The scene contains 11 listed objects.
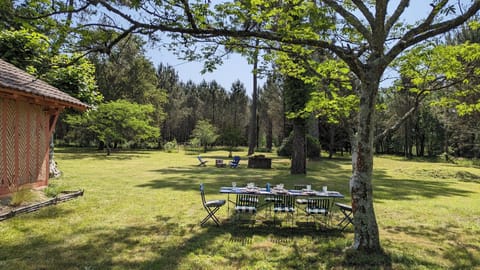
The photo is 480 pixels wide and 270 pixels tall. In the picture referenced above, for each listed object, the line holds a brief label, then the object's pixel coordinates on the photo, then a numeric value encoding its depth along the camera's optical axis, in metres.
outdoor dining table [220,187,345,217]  6.25
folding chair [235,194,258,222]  7.08
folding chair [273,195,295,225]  6.36
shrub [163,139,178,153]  38.98
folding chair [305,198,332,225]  6.29
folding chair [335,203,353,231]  6.27
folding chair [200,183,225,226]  6.26
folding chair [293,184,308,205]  7.10
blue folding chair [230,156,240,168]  19.59
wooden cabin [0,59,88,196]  7.45
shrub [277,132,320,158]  26.03
